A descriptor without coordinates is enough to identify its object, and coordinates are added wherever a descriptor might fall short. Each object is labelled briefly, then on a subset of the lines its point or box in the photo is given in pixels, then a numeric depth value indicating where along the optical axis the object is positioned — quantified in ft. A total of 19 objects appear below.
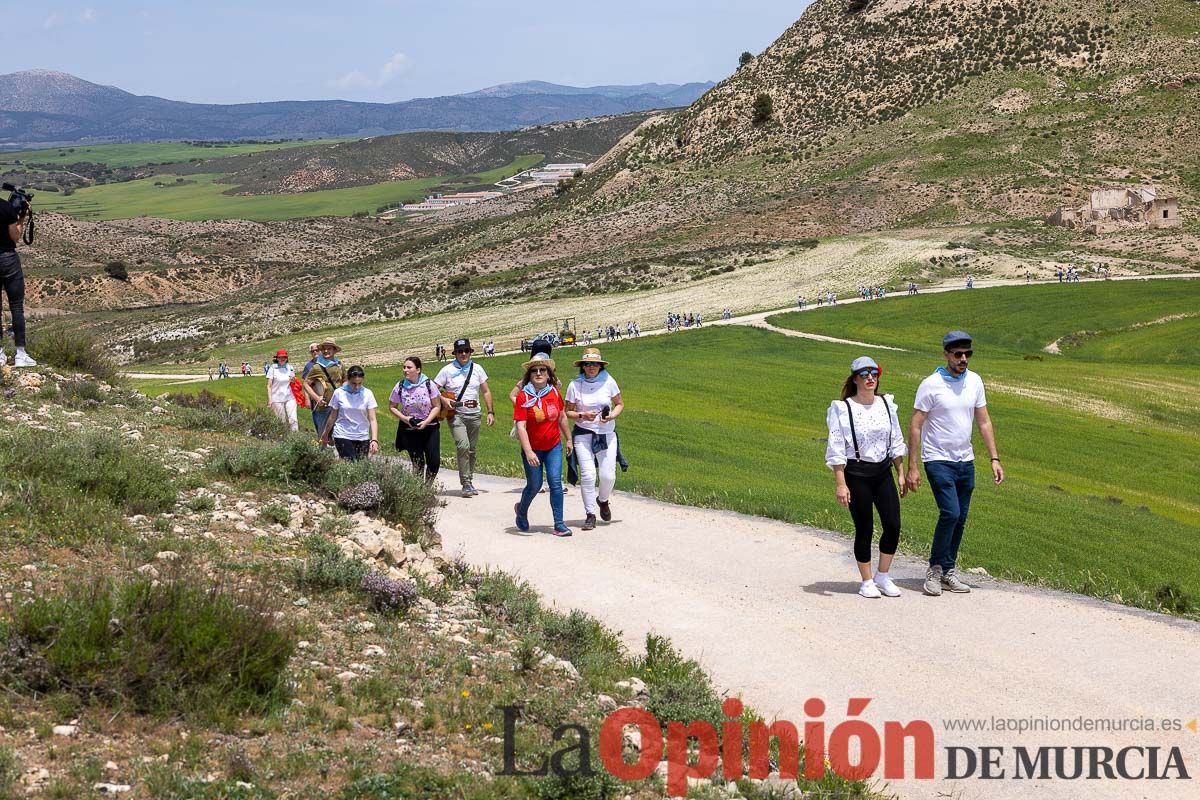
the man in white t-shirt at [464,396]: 50.34
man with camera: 44.65
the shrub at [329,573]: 27.78
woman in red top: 41.16
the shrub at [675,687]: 23.18
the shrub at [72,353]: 64.39
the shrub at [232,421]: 54.19
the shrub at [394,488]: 37.70
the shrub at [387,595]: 27.17
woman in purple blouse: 47.78
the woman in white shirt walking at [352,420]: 47.01
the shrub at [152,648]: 19.65
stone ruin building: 255.91
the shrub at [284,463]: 38.37
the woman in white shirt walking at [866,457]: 32.55
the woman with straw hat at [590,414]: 42.86
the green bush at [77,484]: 27.99
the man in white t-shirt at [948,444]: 33.32
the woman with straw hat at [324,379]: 53.47
